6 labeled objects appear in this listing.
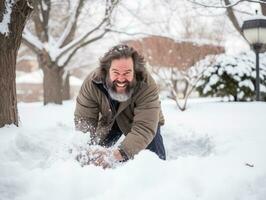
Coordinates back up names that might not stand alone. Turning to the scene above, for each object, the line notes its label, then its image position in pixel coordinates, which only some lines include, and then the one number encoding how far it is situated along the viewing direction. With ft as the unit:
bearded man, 9.30
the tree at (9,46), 13.37
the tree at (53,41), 35.22
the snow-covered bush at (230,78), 29.19
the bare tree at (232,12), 26.29
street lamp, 24.64
